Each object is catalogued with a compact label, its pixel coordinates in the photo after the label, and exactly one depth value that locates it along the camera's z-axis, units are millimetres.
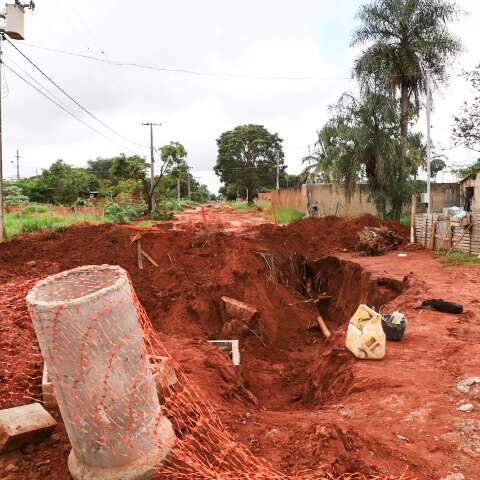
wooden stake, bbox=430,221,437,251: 15227
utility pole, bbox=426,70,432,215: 16688
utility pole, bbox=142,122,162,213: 27891
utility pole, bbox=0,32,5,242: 15102
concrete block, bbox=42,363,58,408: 4027
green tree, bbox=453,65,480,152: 22203
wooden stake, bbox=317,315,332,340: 11612
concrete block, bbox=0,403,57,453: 3234
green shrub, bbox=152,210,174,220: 26031
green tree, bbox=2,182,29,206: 27591
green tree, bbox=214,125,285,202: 49156
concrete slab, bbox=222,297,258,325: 10602
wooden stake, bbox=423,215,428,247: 16144
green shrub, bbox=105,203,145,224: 25375
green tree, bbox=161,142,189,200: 26062
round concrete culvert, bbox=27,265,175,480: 2689
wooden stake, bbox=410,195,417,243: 16750
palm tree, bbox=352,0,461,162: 21469
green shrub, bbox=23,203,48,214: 24652
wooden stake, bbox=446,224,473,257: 13355
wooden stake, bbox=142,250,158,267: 12192
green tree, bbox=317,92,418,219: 20859
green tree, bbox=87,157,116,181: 60544
